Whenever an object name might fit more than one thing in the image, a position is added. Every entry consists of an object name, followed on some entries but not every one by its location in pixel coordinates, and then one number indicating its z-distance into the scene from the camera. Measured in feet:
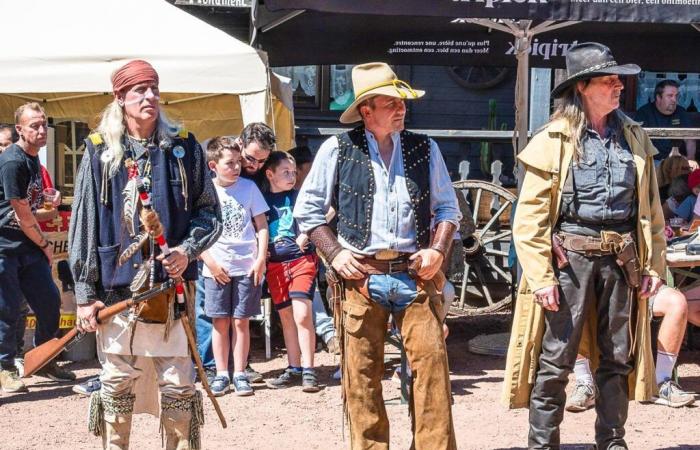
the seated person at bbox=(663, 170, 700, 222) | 28.27
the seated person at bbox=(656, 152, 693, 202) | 30.94
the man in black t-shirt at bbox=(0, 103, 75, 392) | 23.21
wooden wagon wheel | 31.12
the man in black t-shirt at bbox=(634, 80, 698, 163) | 34.47
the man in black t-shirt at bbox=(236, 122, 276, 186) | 23.77
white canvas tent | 24.31
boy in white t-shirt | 23.08
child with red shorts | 23.61
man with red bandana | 14.79
